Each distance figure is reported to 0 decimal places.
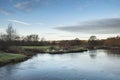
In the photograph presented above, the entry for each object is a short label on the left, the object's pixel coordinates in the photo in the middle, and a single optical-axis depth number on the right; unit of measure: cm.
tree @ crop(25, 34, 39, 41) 4235
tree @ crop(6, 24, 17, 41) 2629
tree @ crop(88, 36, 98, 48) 5364
